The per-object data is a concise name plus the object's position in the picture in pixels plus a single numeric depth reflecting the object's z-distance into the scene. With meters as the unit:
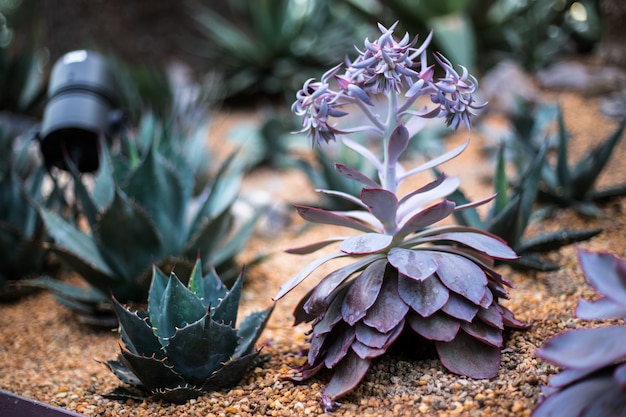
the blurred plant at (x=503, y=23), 4.56
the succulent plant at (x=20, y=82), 4.95
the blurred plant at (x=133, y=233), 2.18
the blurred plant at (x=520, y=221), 2.08
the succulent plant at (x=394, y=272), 1.43
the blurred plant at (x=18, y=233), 2.55
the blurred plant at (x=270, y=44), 5.33
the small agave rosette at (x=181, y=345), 1.53
